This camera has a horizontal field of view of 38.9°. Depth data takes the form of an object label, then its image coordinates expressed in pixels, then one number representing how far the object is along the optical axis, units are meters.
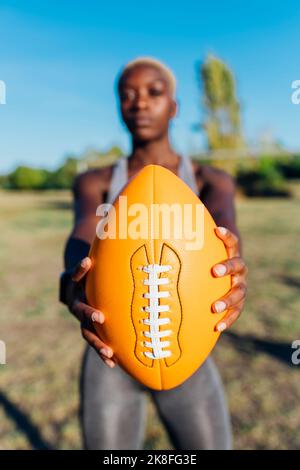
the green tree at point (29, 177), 37.75
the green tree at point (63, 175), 34.91
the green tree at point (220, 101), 27.02
